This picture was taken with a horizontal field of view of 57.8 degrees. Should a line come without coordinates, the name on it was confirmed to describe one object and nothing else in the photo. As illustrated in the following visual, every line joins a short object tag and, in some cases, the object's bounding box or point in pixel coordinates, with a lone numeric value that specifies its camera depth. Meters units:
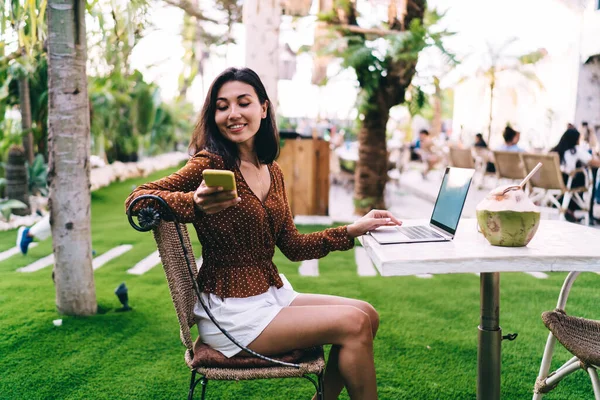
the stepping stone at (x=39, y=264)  4.66
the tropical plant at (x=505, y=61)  15.11
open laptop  1.83
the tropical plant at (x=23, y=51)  3.26
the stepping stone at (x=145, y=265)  4.68
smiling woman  1.67
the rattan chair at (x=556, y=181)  6.66
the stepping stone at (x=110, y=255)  4.94
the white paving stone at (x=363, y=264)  4.78
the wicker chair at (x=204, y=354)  1.58
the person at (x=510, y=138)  9.48
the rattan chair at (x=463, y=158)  9.97
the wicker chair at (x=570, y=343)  1.69
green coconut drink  1.66
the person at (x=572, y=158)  6.99
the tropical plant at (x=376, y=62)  6.48
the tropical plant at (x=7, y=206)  6.44
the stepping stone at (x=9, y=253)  5.08
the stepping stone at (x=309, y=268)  4.71
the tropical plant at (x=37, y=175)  7.65
